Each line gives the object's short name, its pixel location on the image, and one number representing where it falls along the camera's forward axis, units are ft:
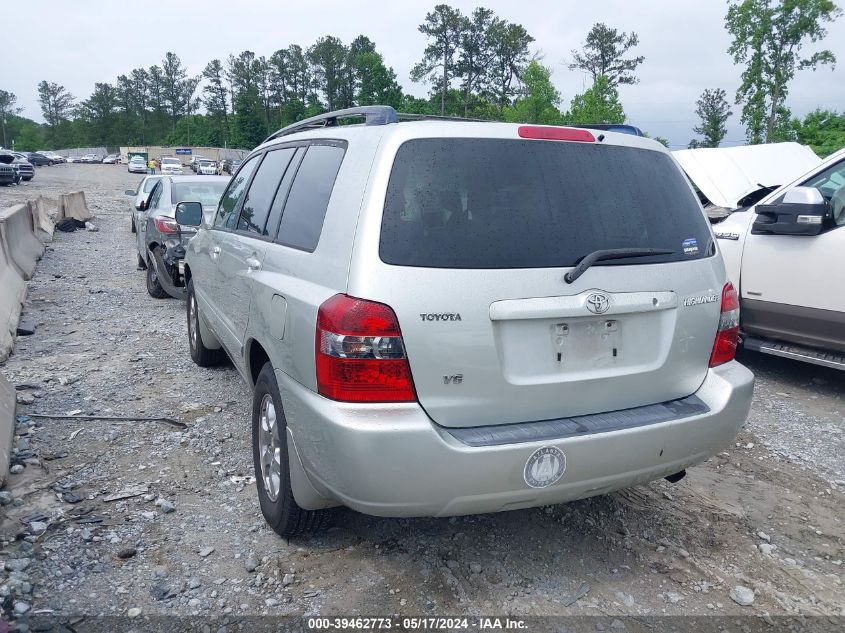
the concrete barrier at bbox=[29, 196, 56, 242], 45.32
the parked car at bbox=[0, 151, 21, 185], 109.91
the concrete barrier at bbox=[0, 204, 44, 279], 30.68
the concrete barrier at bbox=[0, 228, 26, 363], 20.60
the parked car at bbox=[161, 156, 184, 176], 168.40
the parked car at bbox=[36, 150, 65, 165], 264.97
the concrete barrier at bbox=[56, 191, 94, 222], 61.52
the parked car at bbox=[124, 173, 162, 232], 45.27
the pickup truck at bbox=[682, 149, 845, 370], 16.92
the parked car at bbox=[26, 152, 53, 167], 229.86
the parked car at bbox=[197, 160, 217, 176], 172.24
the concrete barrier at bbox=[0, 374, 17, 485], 12.38
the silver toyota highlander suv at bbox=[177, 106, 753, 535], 8.07
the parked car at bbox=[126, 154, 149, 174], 206.69
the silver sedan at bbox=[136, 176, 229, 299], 26.76
